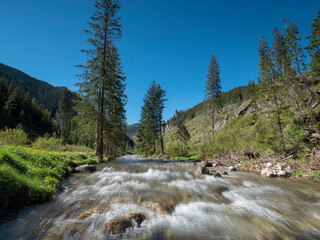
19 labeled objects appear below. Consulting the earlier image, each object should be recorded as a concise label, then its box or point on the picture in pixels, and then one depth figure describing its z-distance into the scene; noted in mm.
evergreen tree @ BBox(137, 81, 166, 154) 30562
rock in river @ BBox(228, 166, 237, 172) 12008
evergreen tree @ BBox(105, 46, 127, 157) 17312
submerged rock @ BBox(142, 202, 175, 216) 4278
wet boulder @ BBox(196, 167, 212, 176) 9844
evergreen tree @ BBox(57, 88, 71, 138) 49844
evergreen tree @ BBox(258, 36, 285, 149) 12933
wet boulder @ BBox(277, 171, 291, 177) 8947
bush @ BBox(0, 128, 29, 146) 13102
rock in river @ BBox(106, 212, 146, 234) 3301
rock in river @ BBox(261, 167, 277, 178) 9227
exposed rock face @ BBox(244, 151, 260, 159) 13502
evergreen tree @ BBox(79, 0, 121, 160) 15625
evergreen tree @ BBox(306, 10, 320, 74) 26397
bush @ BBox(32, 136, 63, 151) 16297
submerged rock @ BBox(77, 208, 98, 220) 3797
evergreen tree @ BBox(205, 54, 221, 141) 31988
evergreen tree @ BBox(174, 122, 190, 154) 38562
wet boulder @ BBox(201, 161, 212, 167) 14937
